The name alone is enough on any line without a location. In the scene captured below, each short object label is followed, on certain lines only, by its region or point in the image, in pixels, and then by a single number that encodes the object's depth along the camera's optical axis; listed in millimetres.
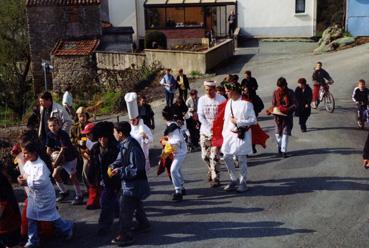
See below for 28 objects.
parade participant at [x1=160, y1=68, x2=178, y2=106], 19922
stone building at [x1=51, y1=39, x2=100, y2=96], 30672
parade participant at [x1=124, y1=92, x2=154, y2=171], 9328
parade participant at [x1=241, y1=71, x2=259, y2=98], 13620
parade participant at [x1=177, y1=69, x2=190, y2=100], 20250
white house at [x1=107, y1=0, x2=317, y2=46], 36625
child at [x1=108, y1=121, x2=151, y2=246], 7777
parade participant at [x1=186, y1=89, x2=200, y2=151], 13078
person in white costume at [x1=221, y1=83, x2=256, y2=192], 9383
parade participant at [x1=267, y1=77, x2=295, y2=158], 11953
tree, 36750
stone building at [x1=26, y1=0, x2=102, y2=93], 32438
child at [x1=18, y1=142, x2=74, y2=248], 7727
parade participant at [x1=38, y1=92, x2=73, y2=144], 10344
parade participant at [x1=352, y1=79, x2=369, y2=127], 16094
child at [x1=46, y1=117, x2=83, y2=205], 9328
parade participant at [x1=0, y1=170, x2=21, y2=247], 7547
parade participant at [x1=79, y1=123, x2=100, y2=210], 8987
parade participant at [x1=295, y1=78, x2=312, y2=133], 14398
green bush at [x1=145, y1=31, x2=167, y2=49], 34531
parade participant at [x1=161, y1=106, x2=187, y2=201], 9281
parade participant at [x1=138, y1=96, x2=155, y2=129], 13914
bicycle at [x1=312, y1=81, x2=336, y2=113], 17422
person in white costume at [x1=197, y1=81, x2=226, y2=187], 10008
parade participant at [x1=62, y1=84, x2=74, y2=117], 16719
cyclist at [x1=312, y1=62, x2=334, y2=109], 18047
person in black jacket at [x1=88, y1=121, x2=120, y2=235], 8164
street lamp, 29544
